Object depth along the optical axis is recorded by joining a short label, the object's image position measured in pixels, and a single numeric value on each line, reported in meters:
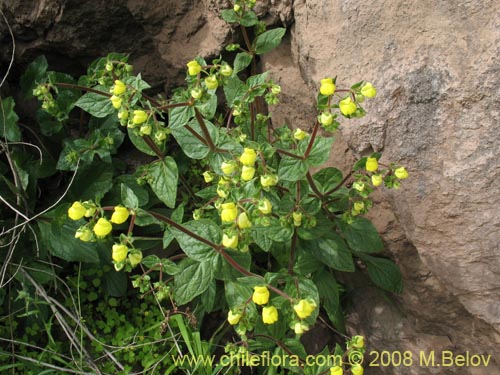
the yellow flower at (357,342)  0.38
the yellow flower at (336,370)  0.36
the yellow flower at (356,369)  0.37
